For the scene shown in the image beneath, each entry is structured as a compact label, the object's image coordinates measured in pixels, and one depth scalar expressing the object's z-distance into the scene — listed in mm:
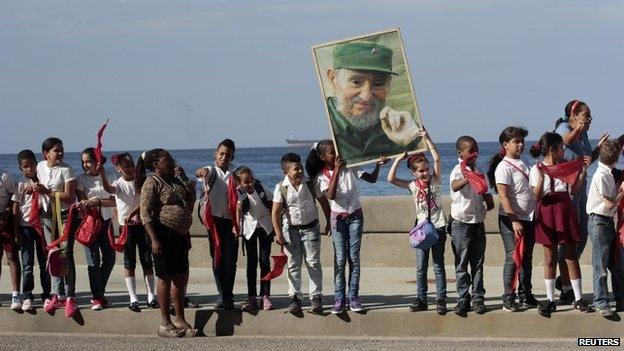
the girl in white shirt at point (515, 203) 10492
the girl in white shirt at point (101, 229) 11438
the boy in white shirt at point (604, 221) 10305
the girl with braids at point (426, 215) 10664
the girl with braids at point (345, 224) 10734
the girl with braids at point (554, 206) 10461
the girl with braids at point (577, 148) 10773
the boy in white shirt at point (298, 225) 10834
